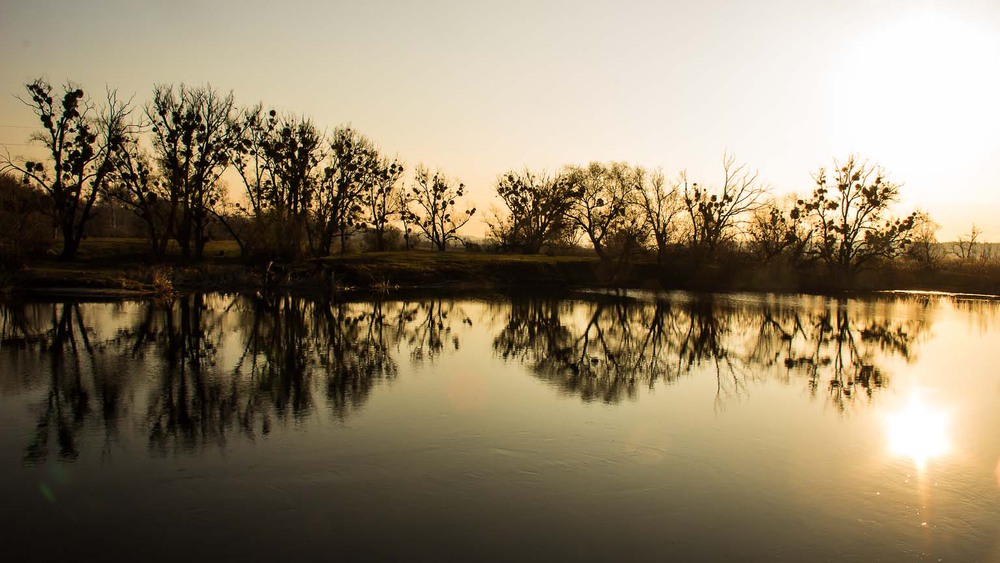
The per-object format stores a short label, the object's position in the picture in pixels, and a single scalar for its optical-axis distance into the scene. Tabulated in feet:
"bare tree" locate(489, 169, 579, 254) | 226.99
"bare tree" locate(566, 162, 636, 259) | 206.55
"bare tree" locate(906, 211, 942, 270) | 206.29
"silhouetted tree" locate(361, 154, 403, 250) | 206.80
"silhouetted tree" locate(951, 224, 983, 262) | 287.63
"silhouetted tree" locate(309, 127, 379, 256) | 181.47
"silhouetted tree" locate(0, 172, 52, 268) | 106.11
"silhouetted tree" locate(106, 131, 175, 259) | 152.05
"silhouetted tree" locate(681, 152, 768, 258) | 193.26
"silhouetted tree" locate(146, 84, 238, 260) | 151.64
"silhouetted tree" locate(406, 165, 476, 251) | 230.68
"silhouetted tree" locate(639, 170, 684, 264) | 196.75
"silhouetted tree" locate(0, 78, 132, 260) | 140.77
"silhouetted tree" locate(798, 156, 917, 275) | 194.18
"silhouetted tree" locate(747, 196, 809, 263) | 196.03
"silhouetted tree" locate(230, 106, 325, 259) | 167.22
